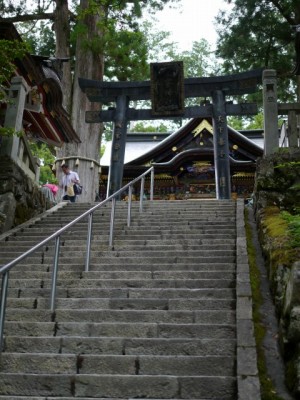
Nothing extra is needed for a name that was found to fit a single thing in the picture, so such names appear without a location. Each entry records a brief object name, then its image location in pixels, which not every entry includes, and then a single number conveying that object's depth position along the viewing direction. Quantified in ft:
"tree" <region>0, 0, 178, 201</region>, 45.44
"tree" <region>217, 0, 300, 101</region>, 48.75
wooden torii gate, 39.22
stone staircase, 12.02
